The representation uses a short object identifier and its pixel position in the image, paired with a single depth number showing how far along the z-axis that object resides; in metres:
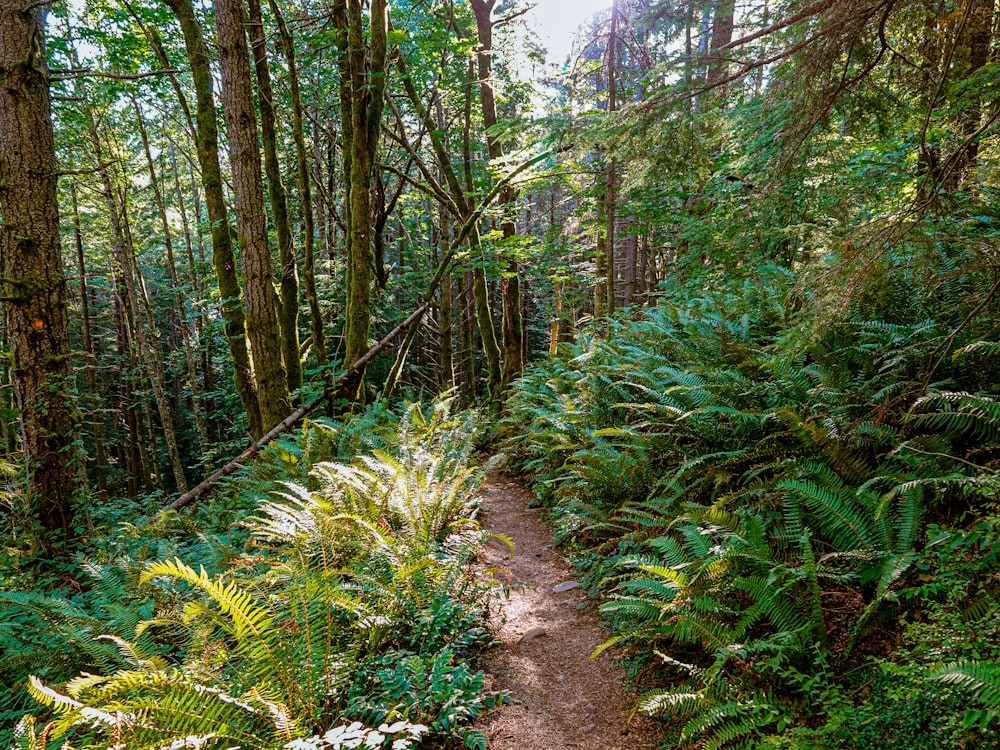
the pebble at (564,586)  4.25
